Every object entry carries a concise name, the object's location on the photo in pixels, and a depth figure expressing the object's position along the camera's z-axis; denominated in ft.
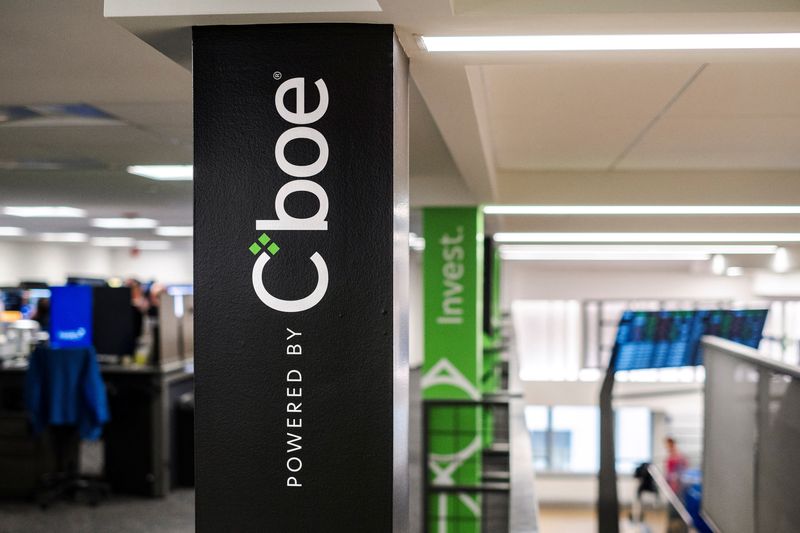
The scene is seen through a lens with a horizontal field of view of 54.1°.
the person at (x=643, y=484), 36.52
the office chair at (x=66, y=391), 19.93
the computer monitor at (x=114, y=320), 22.57
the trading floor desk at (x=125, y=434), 21.58
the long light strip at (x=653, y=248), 30.56
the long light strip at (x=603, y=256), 39.68
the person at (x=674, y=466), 36.60
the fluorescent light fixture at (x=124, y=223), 31.04
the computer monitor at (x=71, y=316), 22.00
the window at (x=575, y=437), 58.08
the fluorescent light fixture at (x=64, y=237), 41.24
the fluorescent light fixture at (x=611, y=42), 5.28
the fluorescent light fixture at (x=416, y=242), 38.55
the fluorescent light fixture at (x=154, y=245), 51.38
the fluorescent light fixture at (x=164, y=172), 16.79
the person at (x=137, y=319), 22.97
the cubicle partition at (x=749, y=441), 10.69
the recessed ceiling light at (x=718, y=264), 40.31
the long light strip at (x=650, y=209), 18.10
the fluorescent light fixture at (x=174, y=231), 35.26
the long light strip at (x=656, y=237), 23.90
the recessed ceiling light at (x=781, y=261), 33.32
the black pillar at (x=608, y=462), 19.58
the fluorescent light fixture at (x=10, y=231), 35.55
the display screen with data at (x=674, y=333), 19.85
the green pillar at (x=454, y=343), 20.93
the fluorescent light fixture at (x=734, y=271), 46.65
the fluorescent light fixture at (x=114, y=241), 46.26
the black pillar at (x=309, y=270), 4.94
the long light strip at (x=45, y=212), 25.99
